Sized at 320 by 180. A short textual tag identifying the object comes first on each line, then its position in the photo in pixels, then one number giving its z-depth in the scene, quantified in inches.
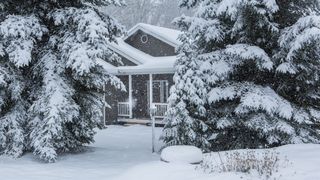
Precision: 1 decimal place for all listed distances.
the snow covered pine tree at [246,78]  492.4
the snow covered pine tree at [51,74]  494.0
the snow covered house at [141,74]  1048.0
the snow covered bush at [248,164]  327.0
